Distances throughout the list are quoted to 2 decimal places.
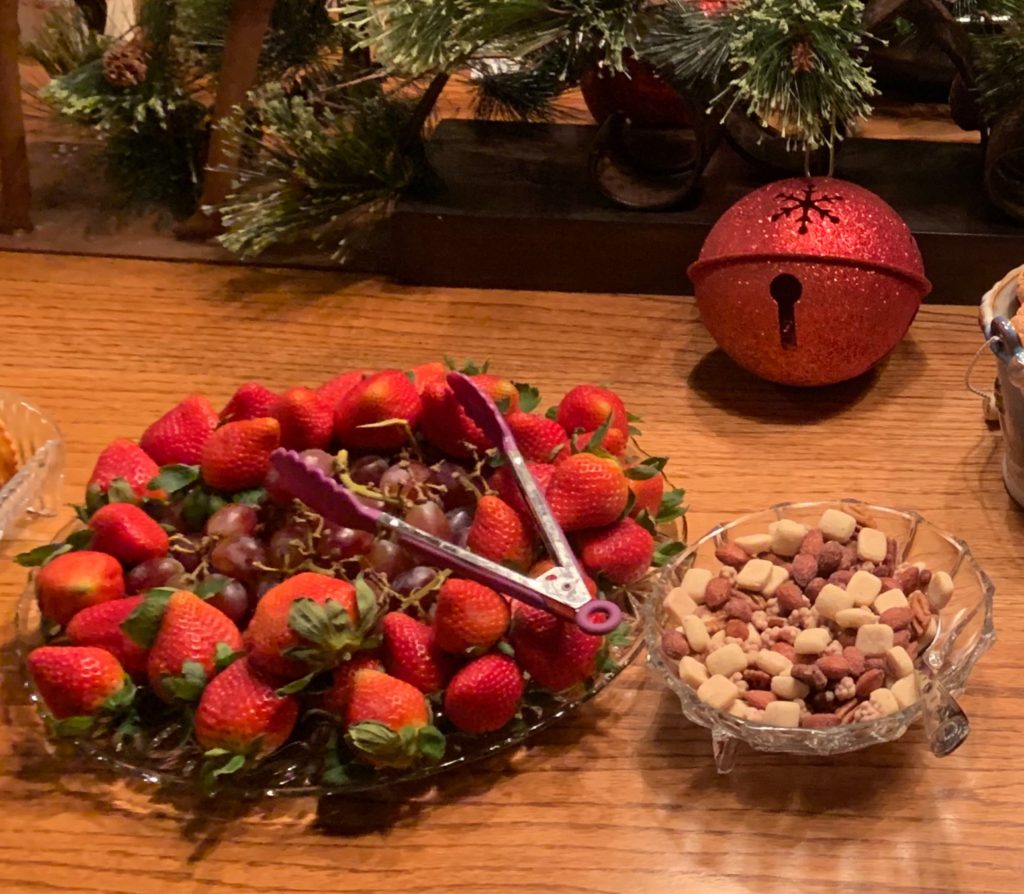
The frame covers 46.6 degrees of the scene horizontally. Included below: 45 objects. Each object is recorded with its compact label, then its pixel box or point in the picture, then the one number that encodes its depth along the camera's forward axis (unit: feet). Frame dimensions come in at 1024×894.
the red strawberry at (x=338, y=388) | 2.19
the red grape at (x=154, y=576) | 1.92
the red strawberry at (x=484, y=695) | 1.72
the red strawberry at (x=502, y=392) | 2.13
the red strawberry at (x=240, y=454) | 2.01
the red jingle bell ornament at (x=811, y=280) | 2.53
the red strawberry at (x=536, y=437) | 2.08
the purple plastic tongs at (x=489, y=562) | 1.74
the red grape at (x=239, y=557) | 1.91
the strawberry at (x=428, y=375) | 2.20
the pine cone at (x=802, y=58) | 2.43
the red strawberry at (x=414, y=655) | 1.76
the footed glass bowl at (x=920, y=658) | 1.71
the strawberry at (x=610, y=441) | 2.12
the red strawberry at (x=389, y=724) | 1.66
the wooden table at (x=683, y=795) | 1.73
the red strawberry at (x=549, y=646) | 1.77
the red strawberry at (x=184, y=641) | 1.75
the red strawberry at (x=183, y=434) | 2.15
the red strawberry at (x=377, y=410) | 2.09
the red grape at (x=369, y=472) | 2.10
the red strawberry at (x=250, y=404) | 2.14
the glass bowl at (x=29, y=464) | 2.31
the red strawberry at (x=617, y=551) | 1.94
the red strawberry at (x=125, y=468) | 2.09
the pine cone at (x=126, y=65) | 3.39
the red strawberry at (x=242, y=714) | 1.69
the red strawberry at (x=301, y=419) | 2.07
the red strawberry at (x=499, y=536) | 1.87
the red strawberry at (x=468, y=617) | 1.73
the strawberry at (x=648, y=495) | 2.07
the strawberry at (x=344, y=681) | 1.74
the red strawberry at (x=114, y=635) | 1.82
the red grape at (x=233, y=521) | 1.96
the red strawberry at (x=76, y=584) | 1.87
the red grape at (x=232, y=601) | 1.88
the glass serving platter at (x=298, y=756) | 1.75
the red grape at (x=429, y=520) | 1.95
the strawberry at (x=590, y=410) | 2.17
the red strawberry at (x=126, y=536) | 1.94
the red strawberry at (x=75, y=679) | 1.76
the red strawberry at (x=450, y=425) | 2.10
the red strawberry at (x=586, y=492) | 1.90
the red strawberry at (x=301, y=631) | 1.69
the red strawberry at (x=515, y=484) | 1.96
